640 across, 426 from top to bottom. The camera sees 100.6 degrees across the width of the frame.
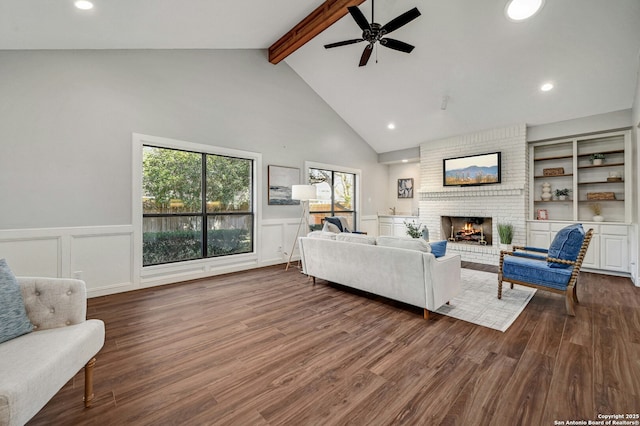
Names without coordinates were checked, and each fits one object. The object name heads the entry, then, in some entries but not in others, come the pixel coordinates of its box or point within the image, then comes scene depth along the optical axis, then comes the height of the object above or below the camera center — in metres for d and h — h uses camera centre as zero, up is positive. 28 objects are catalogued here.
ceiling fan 3.00 +2.24
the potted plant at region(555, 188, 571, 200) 5.24 +0.39
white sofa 2.80 -0.66
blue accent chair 2.89 -0.63
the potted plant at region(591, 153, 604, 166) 4.84 +0.98
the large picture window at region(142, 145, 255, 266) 4.05 +0.13
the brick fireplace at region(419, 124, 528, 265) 5.37 +0.36
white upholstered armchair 1.06 -0.67
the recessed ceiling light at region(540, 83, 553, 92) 4.38 +2.10
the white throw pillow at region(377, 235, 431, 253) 2.86 -0.34
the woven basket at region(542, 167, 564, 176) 5.24 +0.83
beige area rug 2.82 -1.11
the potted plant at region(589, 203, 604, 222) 4.75 +0.03
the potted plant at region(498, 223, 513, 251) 5.31 -0.45
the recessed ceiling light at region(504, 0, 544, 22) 3.37 +2.65
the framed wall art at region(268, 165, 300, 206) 5.35 +0.62
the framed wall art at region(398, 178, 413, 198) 7.96 +0.76
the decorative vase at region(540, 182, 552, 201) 5.41 +0.42
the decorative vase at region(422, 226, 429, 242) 5.88 -0.47
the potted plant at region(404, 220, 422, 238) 5.69 -0.43
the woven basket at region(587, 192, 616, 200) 4.74 +0.31
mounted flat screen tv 5.63 +0.96
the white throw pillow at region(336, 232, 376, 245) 3.34 -0.33
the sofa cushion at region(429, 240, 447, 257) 2.92 -0.39
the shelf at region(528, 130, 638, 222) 4.71 +0.76
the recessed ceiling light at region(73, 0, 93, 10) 2.48 +1.99
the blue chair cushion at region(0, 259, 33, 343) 1.39 -0.53
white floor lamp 4.92 +0.38
